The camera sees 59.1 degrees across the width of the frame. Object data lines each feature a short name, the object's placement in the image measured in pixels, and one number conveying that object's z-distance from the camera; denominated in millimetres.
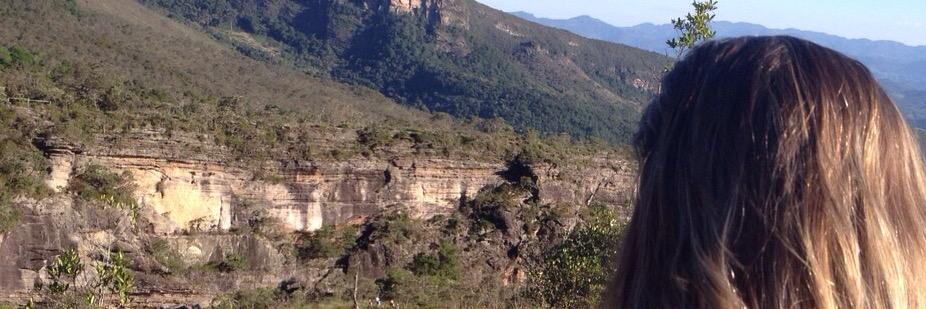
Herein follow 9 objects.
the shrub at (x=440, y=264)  23406
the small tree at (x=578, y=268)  8805
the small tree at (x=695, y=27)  4871
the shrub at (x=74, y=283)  9031
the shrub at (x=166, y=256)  20094
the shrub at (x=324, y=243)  23438
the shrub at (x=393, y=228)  23984
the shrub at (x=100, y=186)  18719
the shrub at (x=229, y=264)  21484
